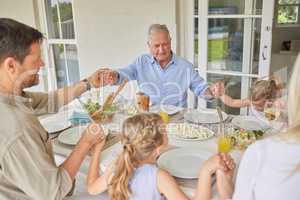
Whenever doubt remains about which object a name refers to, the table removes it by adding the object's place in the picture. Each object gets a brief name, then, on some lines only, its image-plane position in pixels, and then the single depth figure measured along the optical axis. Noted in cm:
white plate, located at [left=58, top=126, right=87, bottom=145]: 140
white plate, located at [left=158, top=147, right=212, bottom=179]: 108
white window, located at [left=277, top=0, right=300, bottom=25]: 409
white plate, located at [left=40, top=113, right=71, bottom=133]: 159
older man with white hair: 211
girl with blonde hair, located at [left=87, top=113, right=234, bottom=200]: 95
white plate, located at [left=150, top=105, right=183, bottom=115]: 176
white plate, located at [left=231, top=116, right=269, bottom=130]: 146
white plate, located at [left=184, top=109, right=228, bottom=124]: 159
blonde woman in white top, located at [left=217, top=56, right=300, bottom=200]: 70
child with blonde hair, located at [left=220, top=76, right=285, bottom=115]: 150
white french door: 258
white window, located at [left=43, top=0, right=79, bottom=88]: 397
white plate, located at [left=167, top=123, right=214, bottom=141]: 139
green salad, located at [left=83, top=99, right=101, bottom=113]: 168
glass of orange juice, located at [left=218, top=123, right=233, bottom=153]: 120
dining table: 105
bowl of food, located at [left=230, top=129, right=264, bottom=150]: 128
